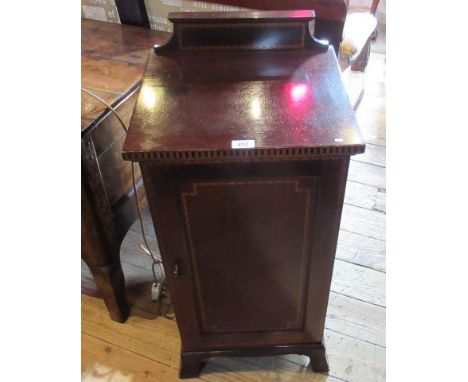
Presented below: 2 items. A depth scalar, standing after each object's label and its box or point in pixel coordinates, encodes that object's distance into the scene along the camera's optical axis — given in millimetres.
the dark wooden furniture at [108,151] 1008
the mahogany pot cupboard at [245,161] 701
